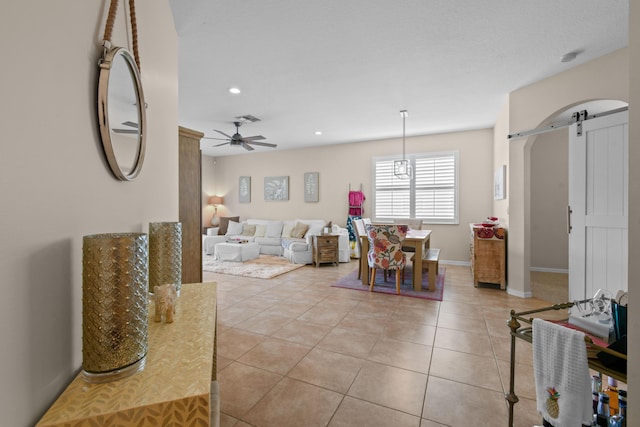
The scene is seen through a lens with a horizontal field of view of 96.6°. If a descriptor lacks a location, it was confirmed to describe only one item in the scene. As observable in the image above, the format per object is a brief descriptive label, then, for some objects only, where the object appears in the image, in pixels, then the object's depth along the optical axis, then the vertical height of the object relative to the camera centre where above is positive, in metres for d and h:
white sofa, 5.84 -0.64
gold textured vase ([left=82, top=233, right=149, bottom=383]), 0.70 -0.25
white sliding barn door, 2.53 +0.05
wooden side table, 5.58 -0.74
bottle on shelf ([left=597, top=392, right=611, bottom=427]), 1.33 -0.94
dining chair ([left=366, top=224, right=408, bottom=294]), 3.76 -0.47
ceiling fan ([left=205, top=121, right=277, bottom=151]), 4.82 +1.19
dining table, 3.89 -0.62
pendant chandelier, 4.71 +0.72
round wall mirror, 0.90 +0.35
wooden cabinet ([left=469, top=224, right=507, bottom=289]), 3.96 -0.63
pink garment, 6.53 +0.22
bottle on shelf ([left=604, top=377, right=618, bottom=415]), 1.32 -0.87
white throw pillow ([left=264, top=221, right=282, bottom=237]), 7.00 -0.46
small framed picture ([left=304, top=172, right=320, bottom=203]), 7.22 +0.62
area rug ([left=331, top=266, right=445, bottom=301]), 3.76 -1.09
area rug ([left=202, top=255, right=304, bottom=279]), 4.94 -1.08
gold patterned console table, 0.61 -0.43
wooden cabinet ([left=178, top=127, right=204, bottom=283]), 2.31 +0.07
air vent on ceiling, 4.85 +1.60
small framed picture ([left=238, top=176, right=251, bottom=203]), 8.17 +0.61
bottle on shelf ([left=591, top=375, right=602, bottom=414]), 1.38 -0.88
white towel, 1.13 -0.67
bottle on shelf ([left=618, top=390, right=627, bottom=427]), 1.21 -0.85
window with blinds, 5.85 +0.45
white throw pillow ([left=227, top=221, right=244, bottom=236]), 7.38 -0.46
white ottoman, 5.98 -0.87
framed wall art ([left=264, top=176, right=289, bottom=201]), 7.64 +0.61
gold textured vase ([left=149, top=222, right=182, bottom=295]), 1.27 -0.20
